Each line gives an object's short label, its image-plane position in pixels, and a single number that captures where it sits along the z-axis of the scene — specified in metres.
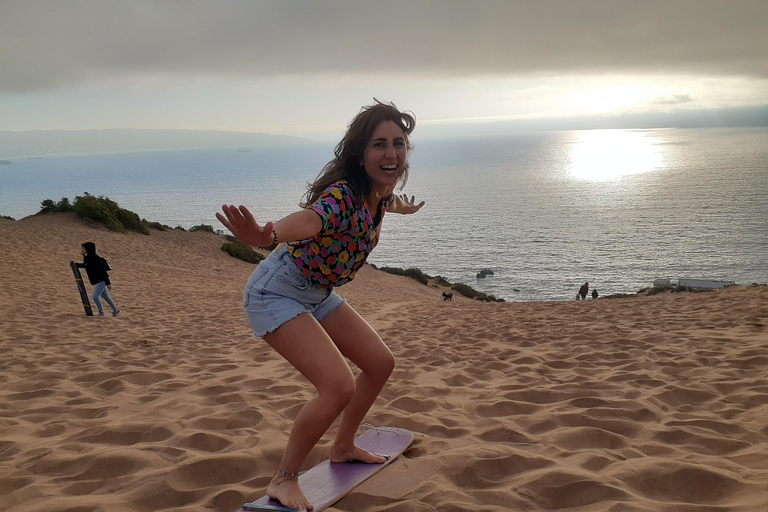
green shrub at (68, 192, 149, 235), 24.61
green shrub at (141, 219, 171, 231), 27.74
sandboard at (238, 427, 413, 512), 2.47
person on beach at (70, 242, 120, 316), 9.53
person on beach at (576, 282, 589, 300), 24.33
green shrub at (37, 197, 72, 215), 25.34
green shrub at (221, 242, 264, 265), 25.45
